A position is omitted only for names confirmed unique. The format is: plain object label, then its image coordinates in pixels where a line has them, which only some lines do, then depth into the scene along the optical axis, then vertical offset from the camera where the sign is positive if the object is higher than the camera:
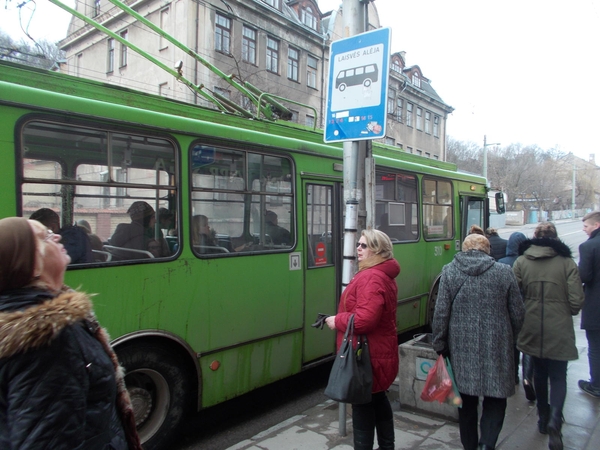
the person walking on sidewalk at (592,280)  4.69 -0.53
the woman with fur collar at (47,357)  1.42 -0.44
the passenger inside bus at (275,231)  4.83 -0.10
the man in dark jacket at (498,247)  7.36 -0.34
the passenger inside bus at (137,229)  3.68 -0.07
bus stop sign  3.81 +1.11
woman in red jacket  3.01 -0.58
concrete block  4.41 -1.48
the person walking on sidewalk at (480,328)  3.30 -0.73
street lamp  31.89 +5.13
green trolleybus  3.36 -0.02
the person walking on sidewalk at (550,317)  3.87 -0.75
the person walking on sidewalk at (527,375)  4.71 -1.47
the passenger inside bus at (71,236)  3.27 -0.12
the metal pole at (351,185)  3.96 +0.33
